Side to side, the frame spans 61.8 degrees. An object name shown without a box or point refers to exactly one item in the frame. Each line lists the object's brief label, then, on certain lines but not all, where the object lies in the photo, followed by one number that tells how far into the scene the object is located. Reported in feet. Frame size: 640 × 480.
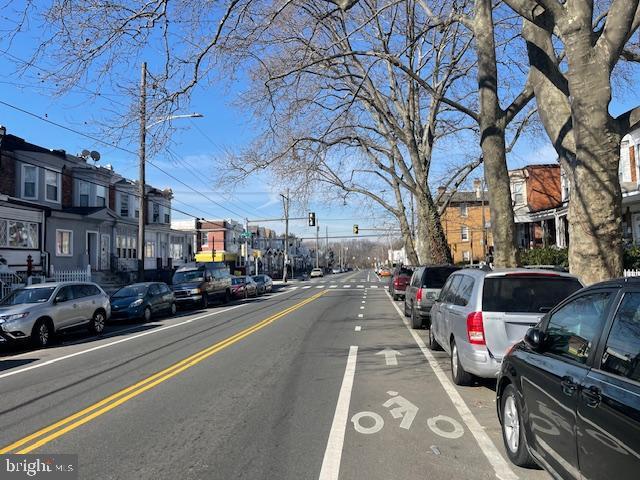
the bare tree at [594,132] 25.50
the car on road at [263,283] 126.41
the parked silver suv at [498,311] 22.06
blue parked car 61.21
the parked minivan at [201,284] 79.51
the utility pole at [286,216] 190.29
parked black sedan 9.34
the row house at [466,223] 208.44
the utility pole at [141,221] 76.51
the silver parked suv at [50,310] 41.57
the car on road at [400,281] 88.38
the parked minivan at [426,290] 47.11
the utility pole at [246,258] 172.86
